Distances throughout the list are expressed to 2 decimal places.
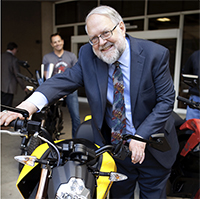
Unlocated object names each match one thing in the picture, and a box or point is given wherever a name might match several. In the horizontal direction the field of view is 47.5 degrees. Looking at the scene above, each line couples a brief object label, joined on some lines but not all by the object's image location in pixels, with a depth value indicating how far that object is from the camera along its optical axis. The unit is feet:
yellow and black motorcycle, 2.71
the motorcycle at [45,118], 8.43
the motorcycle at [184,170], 7.28
